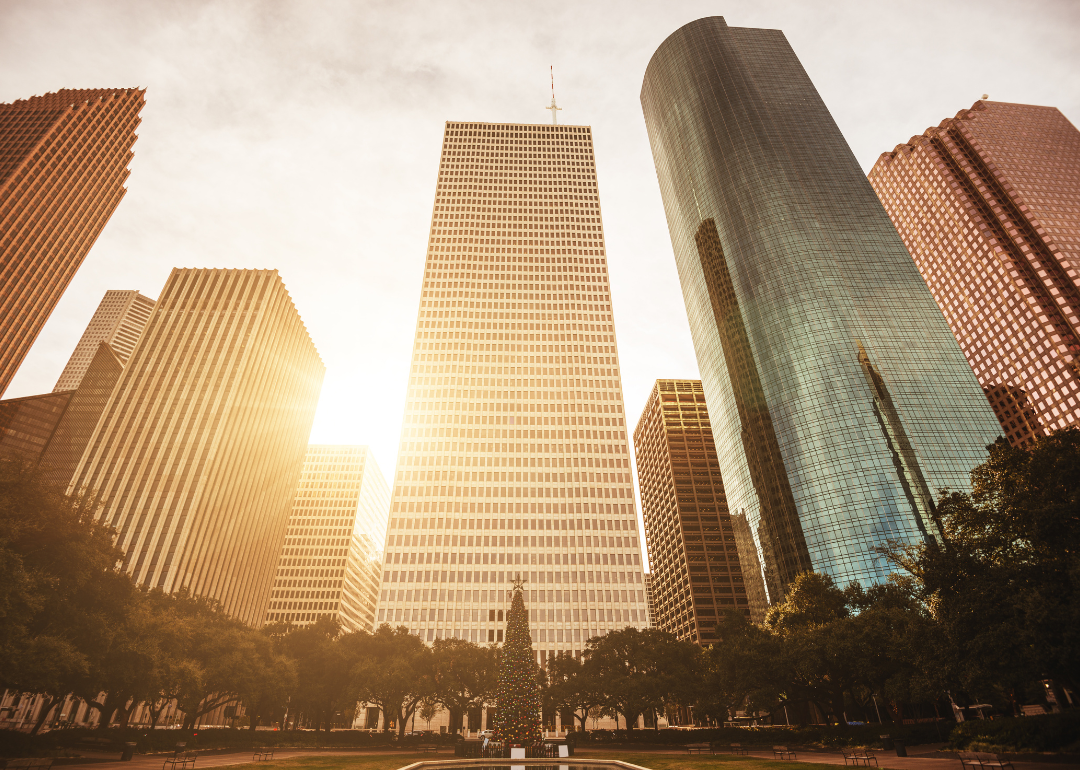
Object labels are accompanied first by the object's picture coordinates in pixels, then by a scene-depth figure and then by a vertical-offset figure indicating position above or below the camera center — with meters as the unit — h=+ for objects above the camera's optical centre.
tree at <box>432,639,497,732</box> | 62.25 +3.94
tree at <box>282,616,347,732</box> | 61.81 +4.50
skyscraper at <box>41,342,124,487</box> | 136.88 +70.88
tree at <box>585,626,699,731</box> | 58.91 +4.05
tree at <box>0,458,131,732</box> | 25.81 +6.54
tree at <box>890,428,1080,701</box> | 23.81 +5.49
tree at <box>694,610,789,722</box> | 47.47 +2.47
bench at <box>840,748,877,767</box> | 30.31 -2.86
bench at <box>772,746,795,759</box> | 35.42 -2.90
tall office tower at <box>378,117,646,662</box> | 109.50 +60.19
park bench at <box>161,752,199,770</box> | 30.90 -2.22
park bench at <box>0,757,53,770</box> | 21.27 -1.40
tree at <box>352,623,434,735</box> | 58.00 +3.61
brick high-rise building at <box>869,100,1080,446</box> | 138.75 +115.98
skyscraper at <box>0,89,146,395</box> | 110.31 +103.87
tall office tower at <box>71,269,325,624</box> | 110.31 +55.57
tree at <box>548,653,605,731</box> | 63.66 +2.29
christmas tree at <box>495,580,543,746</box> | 42.16 +1.35
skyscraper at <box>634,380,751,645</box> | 158.00 +50.06
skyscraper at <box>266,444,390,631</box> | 183.12 +45.33
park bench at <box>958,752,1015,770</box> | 20.09 -2.07
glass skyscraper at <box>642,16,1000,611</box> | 113.00 +78.82
